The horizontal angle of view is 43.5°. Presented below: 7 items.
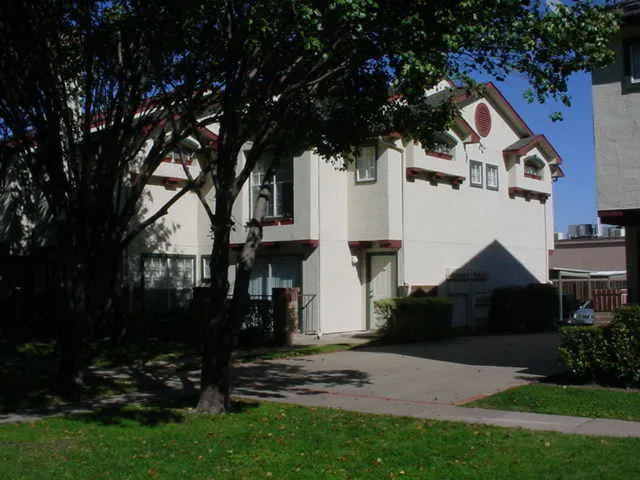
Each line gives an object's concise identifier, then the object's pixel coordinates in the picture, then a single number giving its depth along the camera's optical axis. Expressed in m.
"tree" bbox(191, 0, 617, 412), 10.63
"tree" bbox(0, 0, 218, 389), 12.86
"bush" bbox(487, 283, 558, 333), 26.77
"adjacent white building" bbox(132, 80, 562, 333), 23.73
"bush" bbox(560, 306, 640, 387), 12.68
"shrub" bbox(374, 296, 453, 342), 21.98
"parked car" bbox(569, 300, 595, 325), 25.38
